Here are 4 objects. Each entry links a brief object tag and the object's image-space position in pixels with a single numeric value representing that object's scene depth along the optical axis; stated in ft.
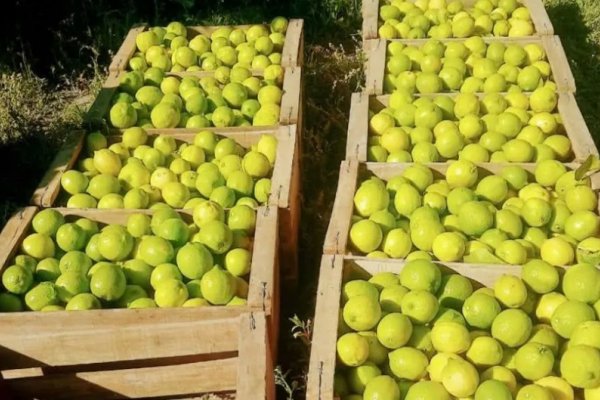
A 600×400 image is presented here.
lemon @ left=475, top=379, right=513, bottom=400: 7.36
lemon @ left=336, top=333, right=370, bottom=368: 7.97
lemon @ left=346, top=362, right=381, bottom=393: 8.00
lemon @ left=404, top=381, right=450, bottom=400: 7.50
